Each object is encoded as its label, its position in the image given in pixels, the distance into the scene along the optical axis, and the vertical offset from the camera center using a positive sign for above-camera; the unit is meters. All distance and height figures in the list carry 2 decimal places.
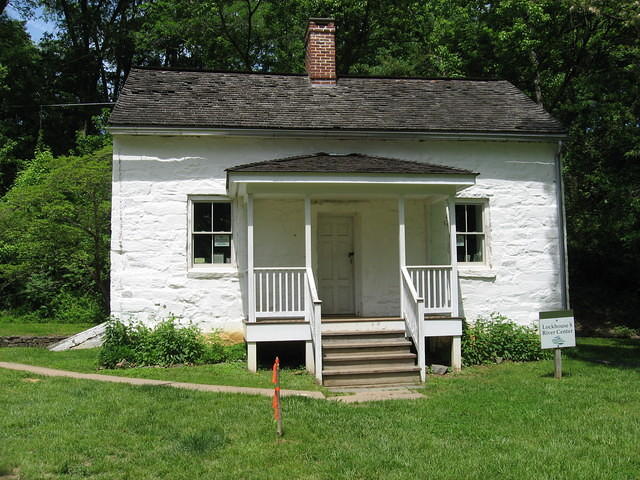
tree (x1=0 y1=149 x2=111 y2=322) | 16.50 +0.85
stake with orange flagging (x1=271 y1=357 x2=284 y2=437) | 5.92 -1.45
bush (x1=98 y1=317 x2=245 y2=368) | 10.45 -1.47
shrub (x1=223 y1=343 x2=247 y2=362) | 10.87 -1.63
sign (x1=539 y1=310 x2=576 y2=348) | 9.14 -1.08
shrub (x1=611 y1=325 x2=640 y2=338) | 16.86 -2.13
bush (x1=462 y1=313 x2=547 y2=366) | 11.11 -1.60
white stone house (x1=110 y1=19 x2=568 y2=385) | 10.34 +1.13
